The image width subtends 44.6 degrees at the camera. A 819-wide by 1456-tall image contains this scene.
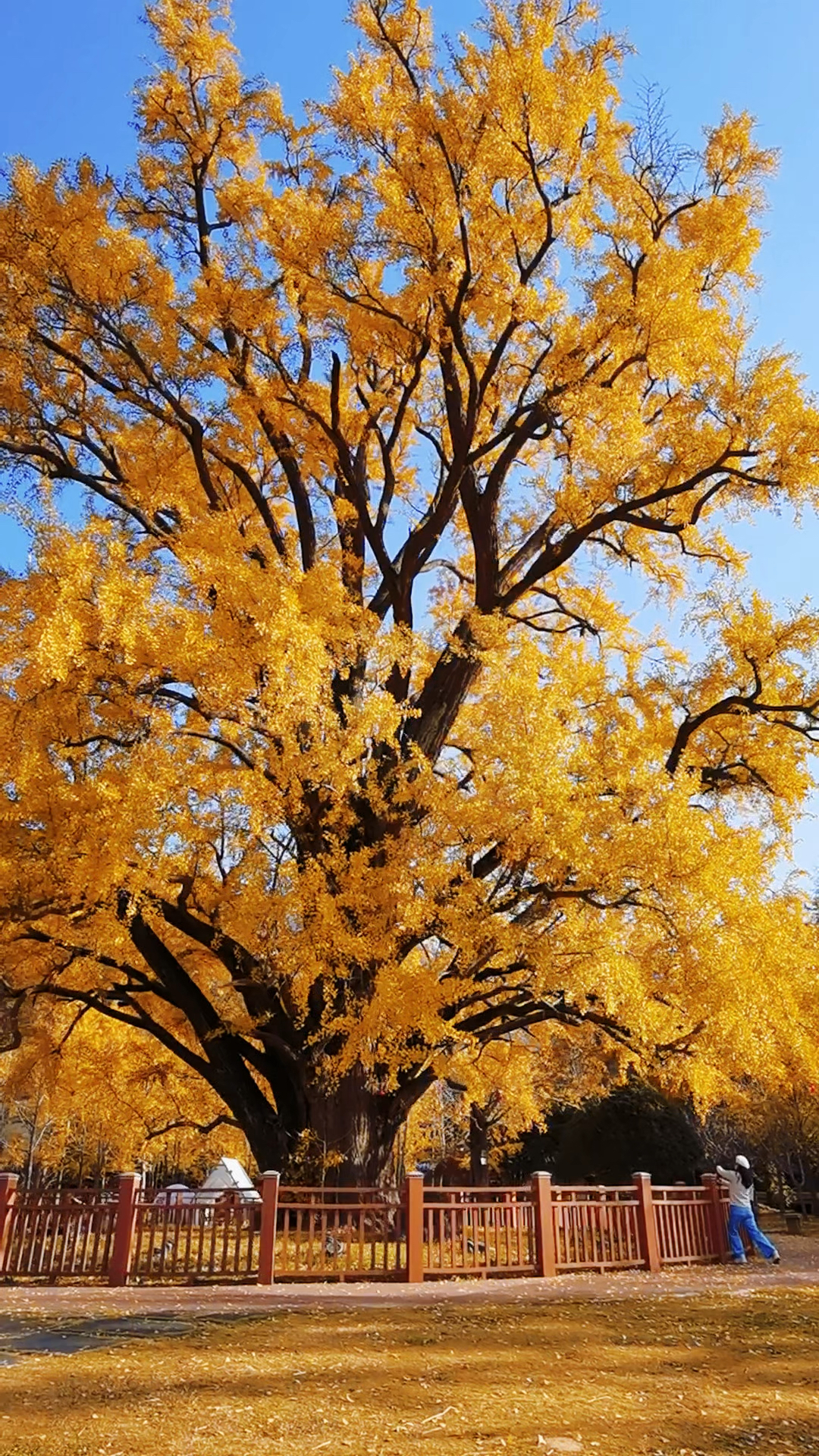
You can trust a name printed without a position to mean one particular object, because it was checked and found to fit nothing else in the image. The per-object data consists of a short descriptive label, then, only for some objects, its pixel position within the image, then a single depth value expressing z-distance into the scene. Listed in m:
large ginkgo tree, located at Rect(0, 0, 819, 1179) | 9.87
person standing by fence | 12.15
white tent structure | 22.52
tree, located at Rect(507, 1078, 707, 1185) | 21.92
